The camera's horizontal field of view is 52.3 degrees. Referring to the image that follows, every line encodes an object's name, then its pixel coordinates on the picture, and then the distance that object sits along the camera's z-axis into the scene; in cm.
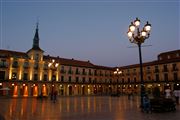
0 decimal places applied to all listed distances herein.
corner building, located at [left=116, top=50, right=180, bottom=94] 5002
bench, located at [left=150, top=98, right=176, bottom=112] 1186
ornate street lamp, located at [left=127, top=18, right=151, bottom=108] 1310
